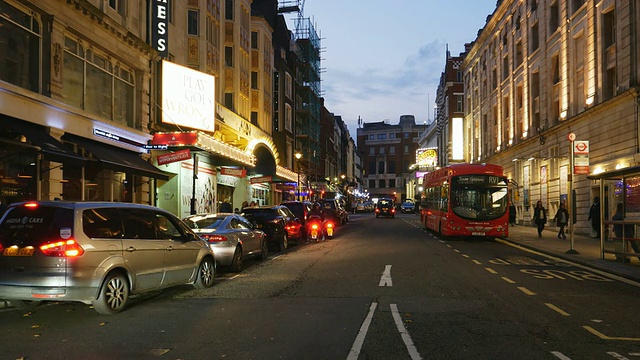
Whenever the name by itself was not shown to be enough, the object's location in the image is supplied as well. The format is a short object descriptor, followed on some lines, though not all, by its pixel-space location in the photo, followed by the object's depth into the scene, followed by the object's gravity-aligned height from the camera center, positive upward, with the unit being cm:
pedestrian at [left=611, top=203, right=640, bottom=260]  1494 -95
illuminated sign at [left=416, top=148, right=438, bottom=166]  9288 +645
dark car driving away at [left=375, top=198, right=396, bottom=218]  5741 -131
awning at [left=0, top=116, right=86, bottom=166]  1435 +144
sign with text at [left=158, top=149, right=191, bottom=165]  2195 +152
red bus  2373 -25
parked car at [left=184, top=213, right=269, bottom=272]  1317 -97
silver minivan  779 -84
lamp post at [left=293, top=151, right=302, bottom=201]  4468 +104
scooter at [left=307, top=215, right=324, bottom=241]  2458 -140
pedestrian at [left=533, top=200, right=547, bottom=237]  2673 -99
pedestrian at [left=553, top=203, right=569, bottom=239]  2491 -93
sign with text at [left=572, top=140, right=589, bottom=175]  1836 +129
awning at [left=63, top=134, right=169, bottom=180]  1750 +127
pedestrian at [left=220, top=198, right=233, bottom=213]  2515 -49
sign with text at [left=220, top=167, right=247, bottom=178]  2988 +132
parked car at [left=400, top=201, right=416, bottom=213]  8025 -156
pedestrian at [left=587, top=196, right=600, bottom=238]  2405 -81
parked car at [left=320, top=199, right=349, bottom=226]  3678 -99
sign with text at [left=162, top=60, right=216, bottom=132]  2453 +449
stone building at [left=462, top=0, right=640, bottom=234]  2441 +610
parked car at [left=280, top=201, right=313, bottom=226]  2544 -59
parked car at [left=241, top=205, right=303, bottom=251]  1914 -88
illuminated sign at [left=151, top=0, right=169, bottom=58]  2411 +734
